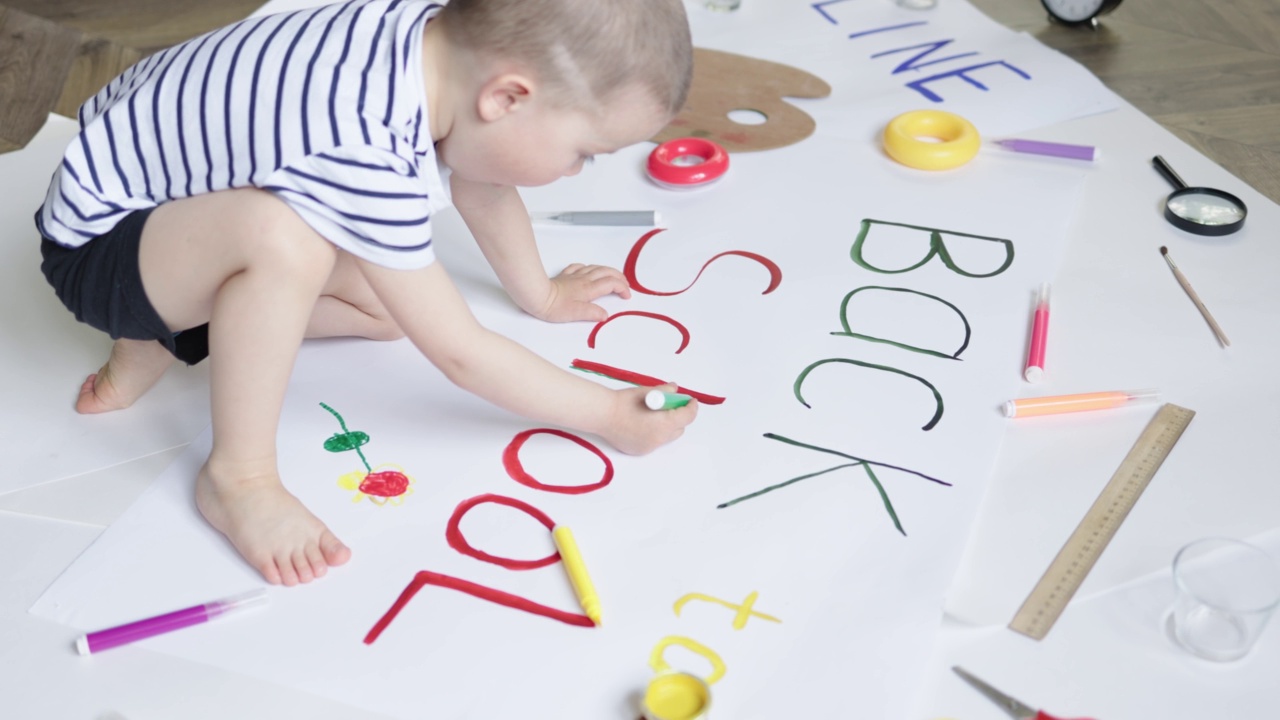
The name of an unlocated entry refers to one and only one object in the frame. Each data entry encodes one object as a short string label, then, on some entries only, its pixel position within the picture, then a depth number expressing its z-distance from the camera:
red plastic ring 1.28
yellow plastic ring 1.29
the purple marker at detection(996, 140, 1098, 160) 1.30
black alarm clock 1.59
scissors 0.73
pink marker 1.00
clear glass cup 0.77
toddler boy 0.82
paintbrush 1.05
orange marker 0.97
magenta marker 0.79
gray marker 1.22
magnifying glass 1.18
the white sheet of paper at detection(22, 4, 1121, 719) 0.78
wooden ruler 0.80
